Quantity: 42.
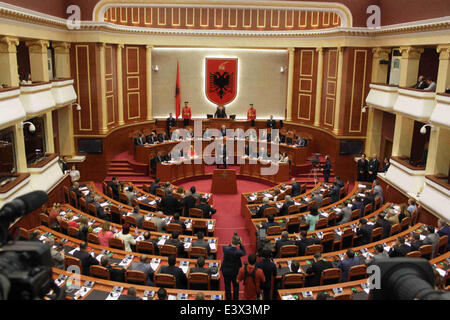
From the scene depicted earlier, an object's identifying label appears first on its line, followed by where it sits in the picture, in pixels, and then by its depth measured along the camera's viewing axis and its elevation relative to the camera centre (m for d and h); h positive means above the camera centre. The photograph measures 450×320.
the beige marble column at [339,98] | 16.67 -0.99
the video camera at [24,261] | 2.40 -1.15
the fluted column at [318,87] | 18.28 -0.62
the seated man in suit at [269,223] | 9.98 -3.63
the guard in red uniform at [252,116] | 19.63 -2.04
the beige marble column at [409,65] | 13.84 +0.30
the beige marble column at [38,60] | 13.55 +0.28
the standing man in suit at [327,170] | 15.74 -3.58
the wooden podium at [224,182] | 15.10 -3.95
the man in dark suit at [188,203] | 11.55 -3.59
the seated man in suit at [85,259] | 7.68 -3.44
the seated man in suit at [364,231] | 9.54 -3.54
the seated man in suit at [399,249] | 7.99 -3.35
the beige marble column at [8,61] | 11.23 +0.18
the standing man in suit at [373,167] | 14.75 -3.24
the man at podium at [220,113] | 19.56 -1.94
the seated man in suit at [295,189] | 13.46 -3.68
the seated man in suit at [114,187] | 12.83 -3.53
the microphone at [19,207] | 2.55 -0.84
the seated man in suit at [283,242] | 8.78 -3.51
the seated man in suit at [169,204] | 11.22 -3.55
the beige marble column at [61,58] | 15.53 +0.40
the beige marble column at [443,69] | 11.85 +0.16
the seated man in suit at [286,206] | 11.46 -3.59
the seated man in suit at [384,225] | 9.86 -3.49
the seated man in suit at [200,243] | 8.70 -3.52
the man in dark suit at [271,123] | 19.30 -2.31
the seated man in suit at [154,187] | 13.16 -3.61
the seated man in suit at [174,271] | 7.22 -3.42
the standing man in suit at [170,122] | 19.05 -2.31
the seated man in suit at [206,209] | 11.48 -3.73
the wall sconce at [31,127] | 11.35 -1.58
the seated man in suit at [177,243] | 8.56 -3.49
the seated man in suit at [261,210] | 11.47 -3.73
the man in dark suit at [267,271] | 7.26 -3.40
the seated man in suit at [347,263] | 7.75 -3.47
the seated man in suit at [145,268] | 7.47 -3.48
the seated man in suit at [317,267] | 7.53 -3.45
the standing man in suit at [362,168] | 14.90 -3.31
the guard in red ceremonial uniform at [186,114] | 19.50 -1.98
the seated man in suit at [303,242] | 8.81 -3.52
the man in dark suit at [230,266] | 7.66 -3.51
